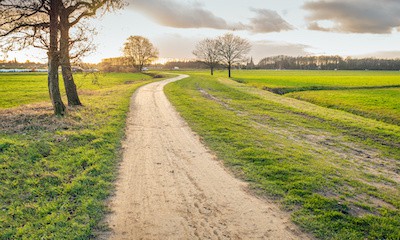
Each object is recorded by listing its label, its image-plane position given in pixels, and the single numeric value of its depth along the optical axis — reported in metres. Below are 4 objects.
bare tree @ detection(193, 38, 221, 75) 83.25
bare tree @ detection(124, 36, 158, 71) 91.75
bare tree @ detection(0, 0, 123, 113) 15.20
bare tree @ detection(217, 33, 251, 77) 70.75
